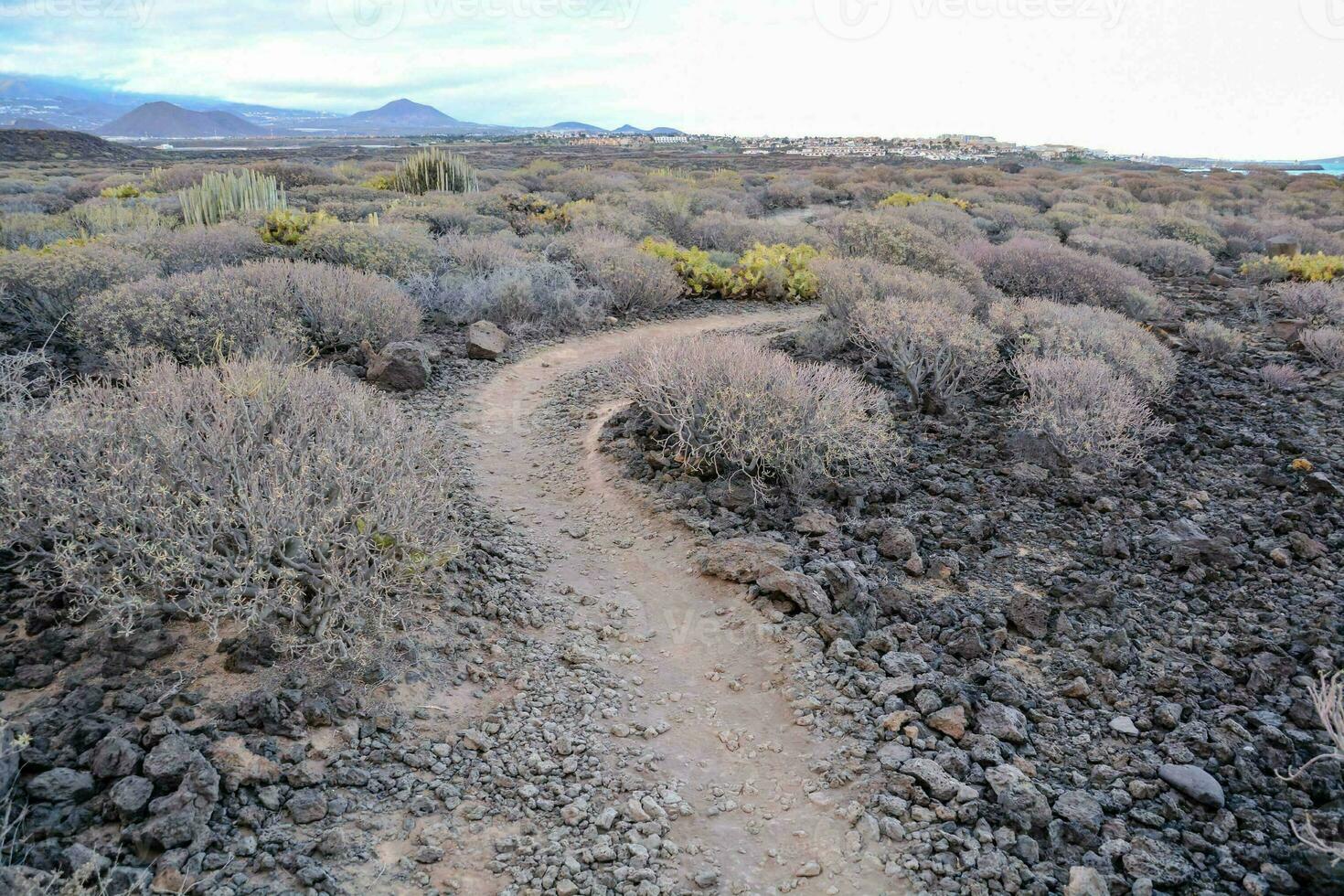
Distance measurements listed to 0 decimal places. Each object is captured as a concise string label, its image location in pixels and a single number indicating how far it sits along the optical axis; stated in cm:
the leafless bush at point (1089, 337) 688
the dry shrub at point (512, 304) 892
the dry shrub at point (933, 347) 676
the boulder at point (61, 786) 244
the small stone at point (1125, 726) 325
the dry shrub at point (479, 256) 1011
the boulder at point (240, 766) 267
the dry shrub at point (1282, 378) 733
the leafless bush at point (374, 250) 942
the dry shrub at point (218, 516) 316
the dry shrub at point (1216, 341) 818
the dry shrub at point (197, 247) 870
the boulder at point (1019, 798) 279
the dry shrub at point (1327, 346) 786
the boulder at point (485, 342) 795
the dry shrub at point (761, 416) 519
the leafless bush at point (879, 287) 809
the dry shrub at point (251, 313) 632
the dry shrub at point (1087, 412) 568
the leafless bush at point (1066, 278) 975
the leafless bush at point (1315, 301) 935
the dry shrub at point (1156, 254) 1334
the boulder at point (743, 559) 438
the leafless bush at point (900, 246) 976
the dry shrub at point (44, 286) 696
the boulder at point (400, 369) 690
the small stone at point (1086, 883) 250
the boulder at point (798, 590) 407
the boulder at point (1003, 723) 321
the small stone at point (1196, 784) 282
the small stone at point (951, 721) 323
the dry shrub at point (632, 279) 988
